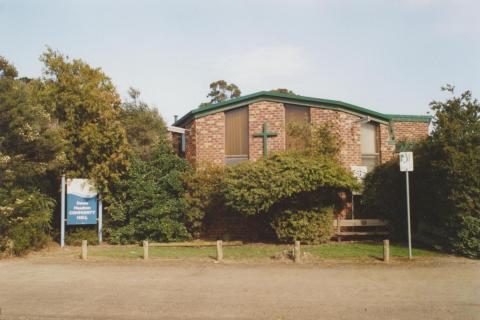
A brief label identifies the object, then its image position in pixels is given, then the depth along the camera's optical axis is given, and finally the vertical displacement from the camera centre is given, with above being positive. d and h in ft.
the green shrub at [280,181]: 42.39 +1.38
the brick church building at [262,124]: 57.41 +9.49
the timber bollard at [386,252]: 34.64 -4.74
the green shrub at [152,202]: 48.78 -0.84
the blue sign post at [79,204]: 48.62 -1.04
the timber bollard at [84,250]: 38.29 -4.93
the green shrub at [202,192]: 49.83 +0.30
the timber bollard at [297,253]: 35.45 -4.89
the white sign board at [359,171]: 54.30 +2.95
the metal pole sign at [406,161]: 37.70 +2.84
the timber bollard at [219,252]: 36.85 -4.95
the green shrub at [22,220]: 40.64 -2.42
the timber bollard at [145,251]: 37.73 -4.95
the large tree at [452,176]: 36.55 +1.57
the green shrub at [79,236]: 49.42 -4.74
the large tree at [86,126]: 49.52 +8.14
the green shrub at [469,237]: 36.47 -3.74
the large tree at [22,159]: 41.04 +3.81
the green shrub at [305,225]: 45.01 -3.25
